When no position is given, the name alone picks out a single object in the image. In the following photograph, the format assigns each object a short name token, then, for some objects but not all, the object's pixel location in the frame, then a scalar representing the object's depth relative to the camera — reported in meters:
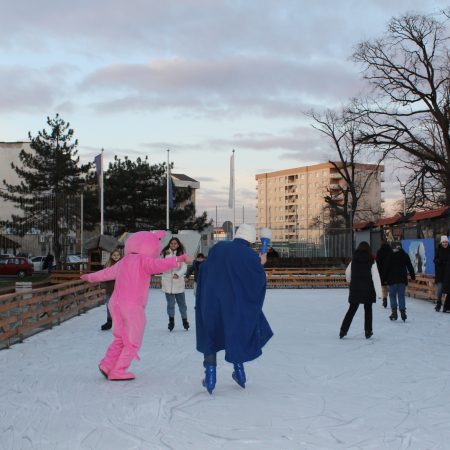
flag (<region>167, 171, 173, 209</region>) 36.36
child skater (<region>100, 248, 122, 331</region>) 11.89
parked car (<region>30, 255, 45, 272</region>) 49.69
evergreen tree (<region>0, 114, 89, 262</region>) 53.38
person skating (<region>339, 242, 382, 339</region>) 10.40
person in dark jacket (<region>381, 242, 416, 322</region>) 13.48
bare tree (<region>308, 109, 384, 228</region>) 44.84
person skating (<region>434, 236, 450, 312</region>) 16.22
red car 42.06
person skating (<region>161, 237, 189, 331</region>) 12.03
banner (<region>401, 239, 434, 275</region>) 20.05
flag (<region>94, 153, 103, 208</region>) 29.98
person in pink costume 7.08
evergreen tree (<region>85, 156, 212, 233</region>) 49.22
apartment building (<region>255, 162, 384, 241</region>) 124.31
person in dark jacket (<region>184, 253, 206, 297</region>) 15.10
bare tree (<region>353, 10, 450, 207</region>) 29.92
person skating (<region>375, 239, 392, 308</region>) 16.15
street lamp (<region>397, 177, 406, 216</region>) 31.41
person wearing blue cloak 6.39
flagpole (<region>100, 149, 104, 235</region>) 29.97
